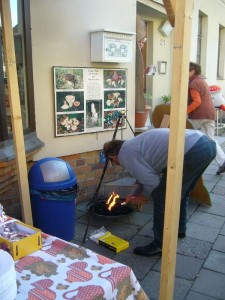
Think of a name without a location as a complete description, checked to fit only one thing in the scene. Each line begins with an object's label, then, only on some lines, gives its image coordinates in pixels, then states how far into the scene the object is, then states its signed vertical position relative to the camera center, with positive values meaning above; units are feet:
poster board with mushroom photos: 13.69 -0.76
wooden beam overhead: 7.32 +1.61
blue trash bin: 10.89 -3.61
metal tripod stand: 12.78 -4.60
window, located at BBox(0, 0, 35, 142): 11.02 +0.33
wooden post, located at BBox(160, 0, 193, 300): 6.09 -1.10
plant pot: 18.22 -1.98
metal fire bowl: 12.84 -5.02
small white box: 14.07 +1.48
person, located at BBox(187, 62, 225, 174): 18.24 -1.42
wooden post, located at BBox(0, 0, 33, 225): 8.97 -0.59
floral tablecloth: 5.07 -3.11
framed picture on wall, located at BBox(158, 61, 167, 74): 23.93 +1.01
